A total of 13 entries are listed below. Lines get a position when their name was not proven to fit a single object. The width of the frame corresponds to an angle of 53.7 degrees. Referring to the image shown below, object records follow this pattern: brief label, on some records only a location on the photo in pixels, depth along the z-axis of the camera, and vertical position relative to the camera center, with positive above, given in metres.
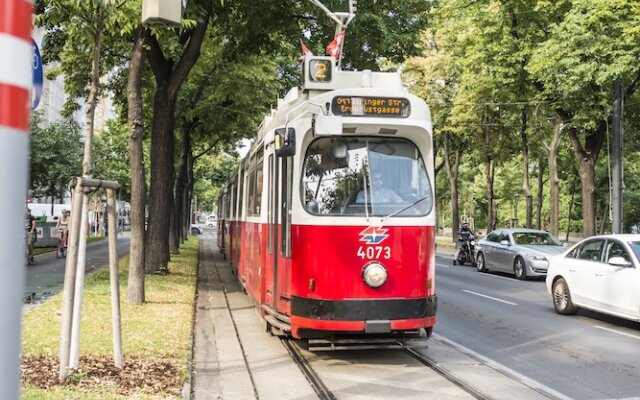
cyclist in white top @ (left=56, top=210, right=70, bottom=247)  22.88 -0.30
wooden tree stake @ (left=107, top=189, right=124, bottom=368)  6.55 -0.62
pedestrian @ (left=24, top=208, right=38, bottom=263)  19.27 -0.44
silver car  18.28 -0.78
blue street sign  5.18 +1.27
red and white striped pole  1.56 +0.12
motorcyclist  24.36 -0.43
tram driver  7.61 +0.37
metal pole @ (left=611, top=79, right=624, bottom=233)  19.17 +2.20
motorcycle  24.47 -1.04
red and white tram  7.31 +0.16
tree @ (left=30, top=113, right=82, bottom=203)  31.91 +3.38
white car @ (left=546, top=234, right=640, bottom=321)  9.94 -0.85
